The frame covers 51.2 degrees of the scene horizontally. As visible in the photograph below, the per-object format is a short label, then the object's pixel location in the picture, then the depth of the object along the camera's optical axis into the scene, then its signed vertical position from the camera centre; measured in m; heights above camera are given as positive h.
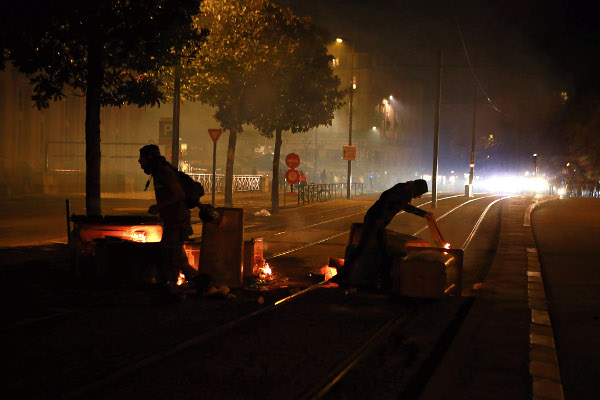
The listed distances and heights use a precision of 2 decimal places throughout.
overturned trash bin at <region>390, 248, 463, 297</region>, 8.04 -1.28
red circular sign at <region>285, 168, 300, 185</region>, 26.45 -0.23
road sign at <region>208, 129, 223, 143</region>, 20.73 +1.18
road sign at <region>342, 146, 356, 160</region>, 37.47 +1.19
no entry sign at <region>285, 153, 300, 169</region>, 26.88 +0.45
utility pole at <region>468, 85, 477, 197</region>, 53.92 +0.60
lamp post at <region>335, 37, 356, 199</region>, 40.31 -0.23
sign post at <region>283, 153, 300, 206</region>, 26.47 +0.03
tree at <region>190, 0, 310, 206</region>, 24.28 +4.92
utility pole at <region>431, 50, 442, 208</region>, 33.47 +2.09
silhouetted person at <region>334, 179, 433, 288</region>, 8.58 -0.90
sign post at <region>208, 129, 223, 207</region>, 20.73 +1.18
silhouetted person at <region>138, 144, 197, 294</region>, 7.38 -0.53
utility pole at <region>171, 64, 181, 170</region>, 20.35 +1.61
